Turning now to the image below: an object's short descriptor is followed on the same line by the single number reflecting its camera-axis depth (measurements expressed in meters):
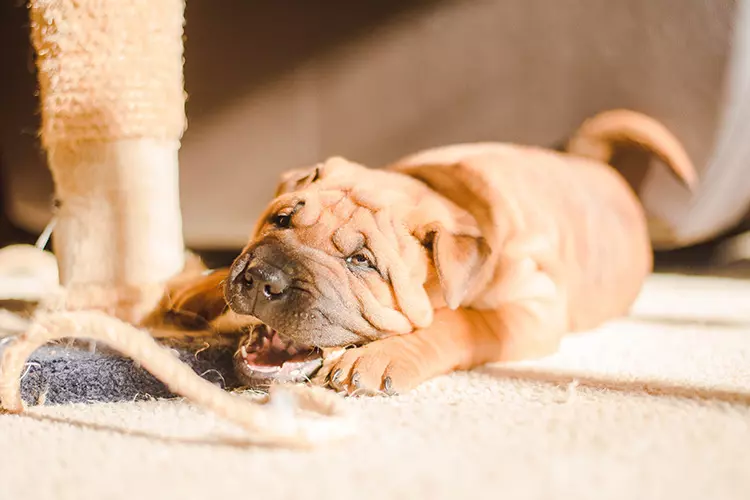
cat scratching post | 0.84
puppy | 0.81
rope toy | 0.71
